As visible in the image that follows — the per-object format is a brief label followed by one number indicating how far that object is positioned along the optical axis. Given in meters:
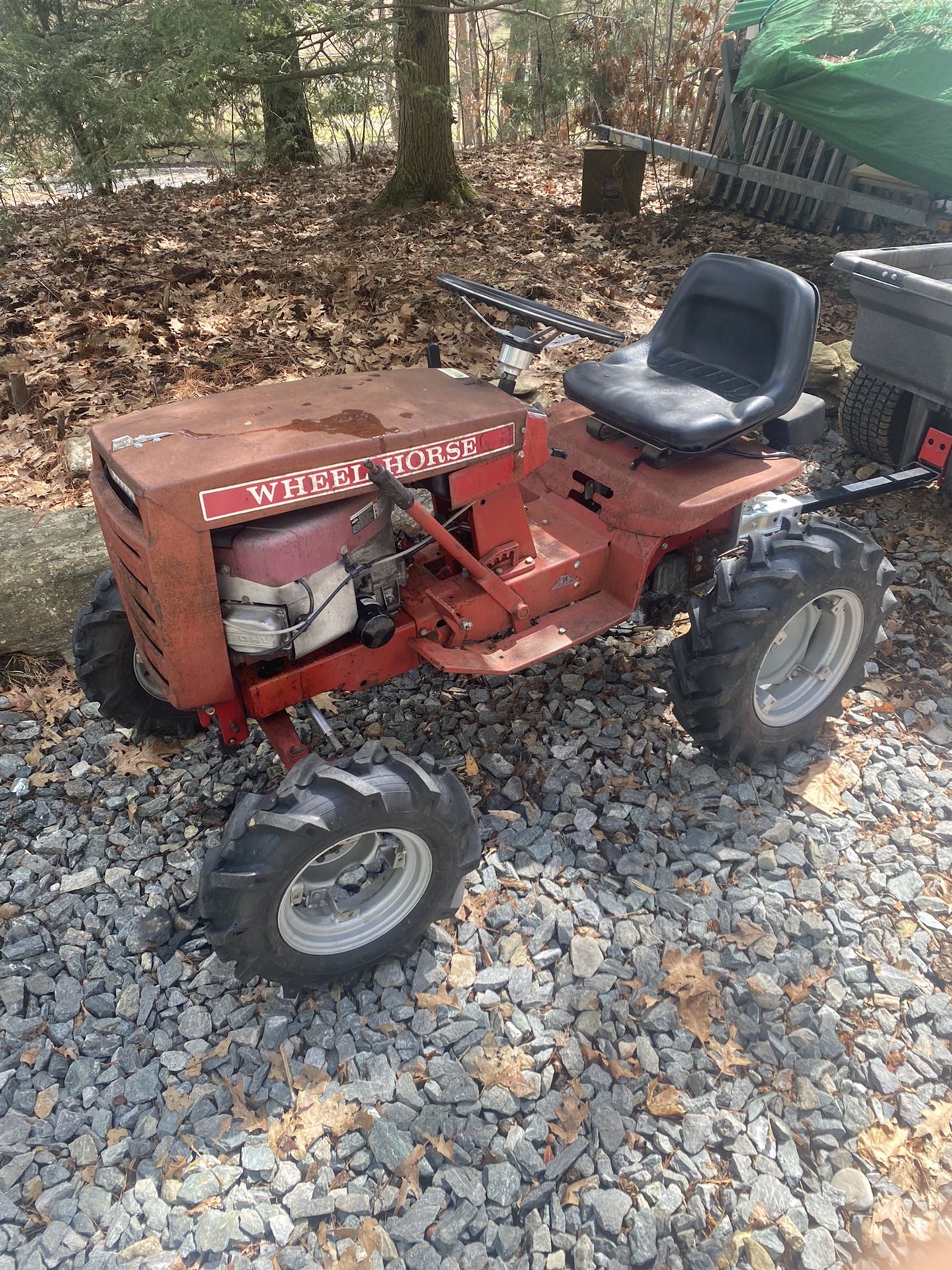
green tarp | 5.24
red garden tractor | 2.12
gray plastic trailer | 3.65
